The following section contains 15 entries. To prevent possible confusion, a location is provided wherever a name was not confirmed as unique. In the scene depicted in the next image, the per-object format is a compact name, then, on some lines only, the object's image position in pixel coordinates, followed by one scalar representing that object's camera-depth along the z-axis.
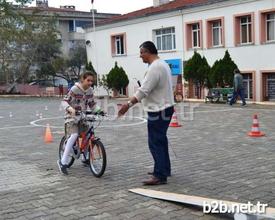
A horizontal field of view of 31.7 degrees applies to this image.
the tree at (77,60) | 53.81
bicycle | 7.63
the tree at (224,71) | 27.52
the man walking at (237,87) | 24.01
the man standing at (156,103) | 6.81
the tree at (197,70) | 29.48
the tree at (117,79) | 36.97
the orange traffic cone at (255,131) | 11.94
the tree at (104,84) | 38.03
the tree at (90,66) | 40.72
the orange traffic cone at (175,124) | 14.84
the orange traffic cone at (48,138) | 12.13
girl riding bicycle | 7.91
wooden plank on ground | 5.46
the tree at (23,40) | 44.00
